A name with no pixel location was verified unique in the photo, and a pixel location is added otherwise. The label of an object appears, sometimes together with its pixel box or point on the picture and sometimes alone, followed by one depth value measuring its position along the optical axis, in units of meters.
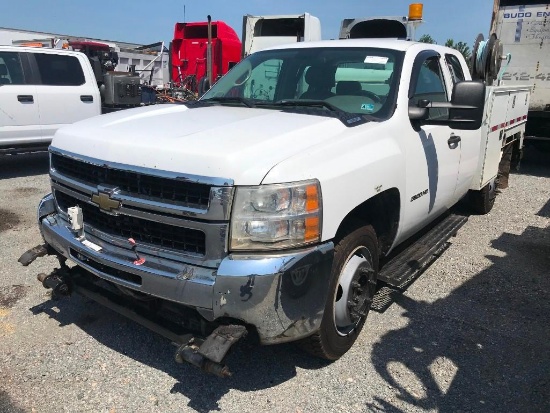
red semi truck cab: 14.57
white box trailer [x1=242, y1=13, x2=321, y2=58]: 11.63
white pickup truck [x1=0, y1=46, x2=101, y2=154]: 7.71
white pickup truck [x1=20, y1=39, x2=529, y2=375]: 2.39
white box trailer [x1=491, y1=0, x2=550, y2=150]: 9.59
